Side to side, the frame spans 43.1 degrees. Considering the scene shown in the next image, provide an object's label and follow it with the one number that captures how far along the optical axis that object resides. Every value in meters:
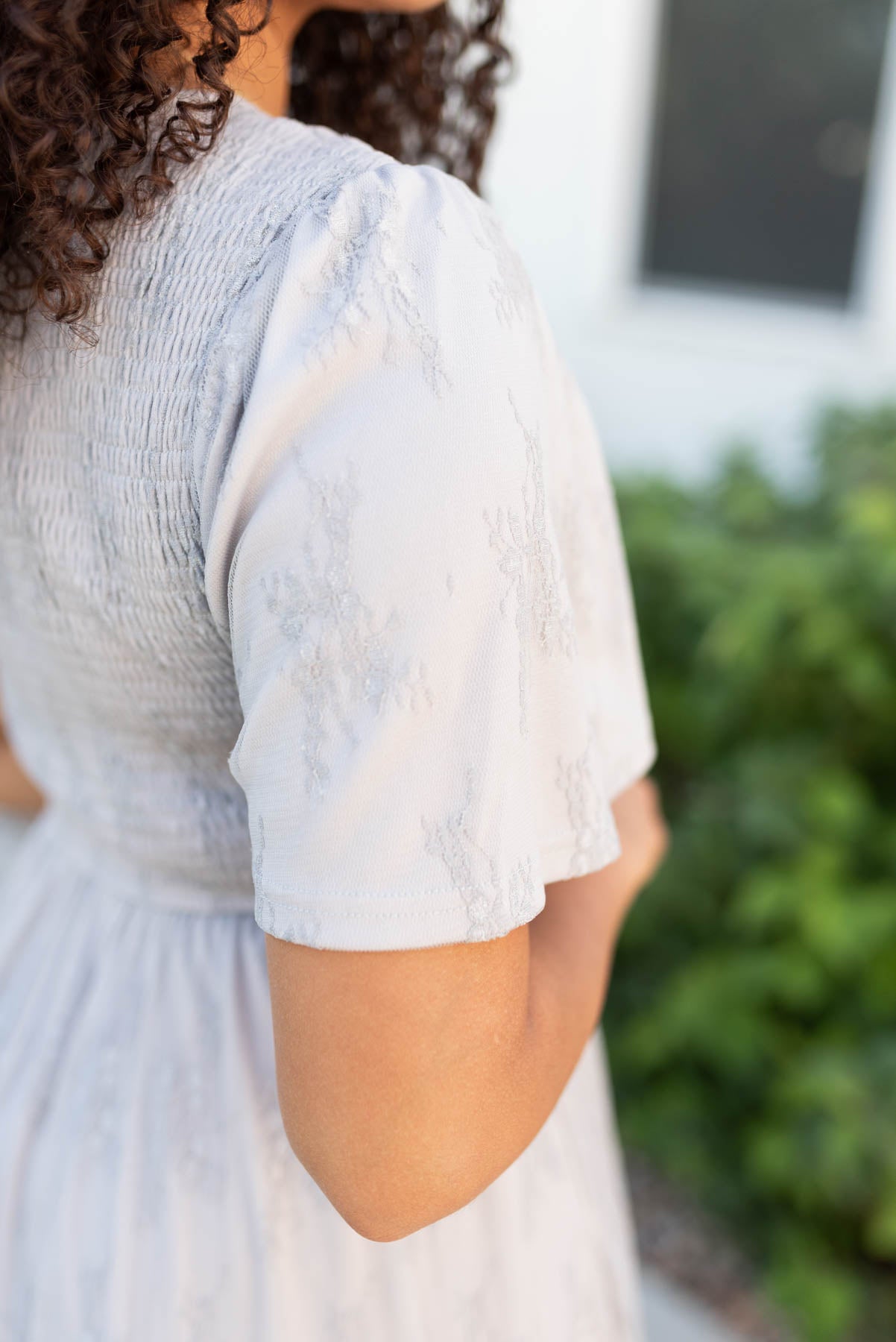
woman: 0.58
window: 3.48
